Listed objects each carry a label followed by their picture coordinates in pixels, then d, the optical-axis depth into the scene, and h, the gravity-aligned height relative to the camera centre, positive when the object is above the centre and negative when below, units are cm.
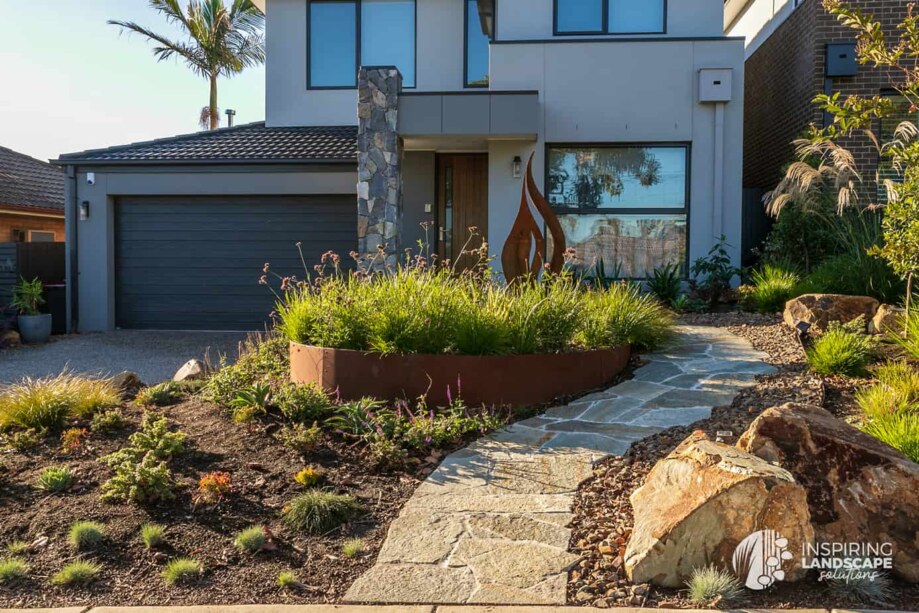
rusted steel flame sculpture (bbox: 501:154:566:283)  902 +50
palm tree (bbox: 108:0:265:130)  2414 +771
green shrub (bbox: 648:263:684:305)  1091 -8
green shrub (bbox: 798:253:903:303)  877 +2
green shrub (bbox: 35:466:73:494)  472 -128
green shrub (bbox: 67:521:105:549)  403 -139
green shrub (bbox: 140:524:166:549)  400 -138
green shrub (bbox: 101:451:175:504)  441 -122
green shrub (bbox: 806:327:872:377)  661 -65
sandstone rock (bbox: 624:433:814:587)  359 -115
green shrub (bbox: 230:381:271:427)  568 -96
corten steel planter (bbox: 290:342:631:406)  615 -80
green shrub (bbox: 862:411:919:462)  447 -92
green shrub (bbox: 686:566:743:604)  345 -140
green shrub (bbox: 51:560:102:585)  371 -147
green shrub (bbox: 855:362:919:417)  529 -82
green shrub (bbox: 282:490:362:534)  419 -131
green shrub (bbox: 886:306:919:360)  671 -51
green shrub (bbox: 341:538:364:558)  391 -140
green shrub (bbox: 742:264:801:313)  969 -13
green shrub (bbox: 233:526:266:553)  396 -138
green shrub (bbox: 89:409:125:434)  577 -112
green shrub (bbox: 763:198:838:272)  1091 +65
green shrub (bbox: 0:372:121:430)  584 -101
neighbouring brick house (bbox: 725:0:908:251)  1191 +348
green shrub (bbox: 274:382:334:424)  562 -95
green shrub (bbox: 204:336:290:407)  622 -84
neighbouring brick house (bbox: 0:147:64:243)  1742 +175
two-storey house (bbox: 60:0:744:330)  1133 +194
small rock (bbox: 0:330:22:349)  1177 -100
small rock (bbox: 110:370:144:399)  715 -104
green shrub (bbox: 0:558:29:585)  375 -147
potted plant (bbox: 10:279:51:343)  1216 -63
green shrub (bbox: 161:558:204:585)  371 -145
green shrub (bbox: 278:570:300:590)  365 -146
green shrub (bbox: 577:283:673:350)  703 -42
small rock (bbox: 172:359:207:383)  743 -95
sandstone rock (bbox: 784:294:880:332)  793 -29
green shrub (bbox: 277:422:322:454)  510 -110
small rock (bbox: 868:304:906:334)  742 -39
